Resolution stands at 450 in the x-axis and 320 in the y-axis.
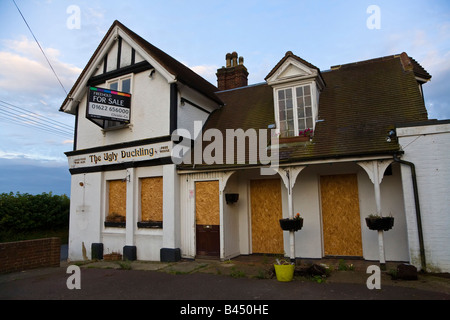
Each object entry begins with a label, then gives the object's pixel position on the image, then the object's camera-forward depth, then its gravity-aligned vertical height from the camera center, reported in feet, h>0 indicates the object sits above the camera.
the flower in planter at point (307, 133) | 32.04 +7.07
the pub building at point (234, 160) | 29.50 +4.41
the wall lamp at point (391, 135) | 27.14 +5.57
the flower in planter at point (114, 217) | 37.52 -1.26
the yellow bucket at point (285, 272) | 23.00 -5.19
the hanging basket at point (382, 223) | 24.82 -1.94
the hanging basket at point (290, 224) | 27.84 -2.02
